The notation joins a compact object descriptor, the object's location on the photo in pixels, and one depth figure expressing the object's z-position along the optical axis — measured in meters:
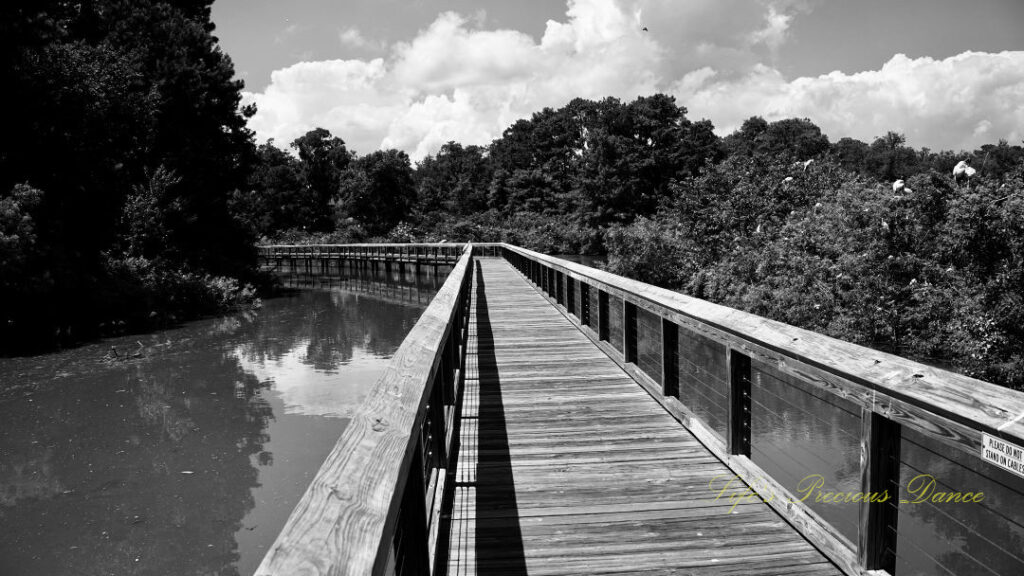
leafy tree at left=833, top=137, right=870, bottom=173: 83.00
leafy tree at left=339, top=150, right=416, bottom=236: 62.88
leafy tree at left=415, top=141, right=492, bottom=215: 73.44
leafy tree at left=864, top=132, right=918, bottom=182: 80.87
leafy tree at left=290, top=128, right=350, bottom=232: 66.44
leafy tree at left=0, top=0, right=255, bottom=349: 16.34
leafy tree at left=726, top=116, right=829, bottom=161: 73.69
